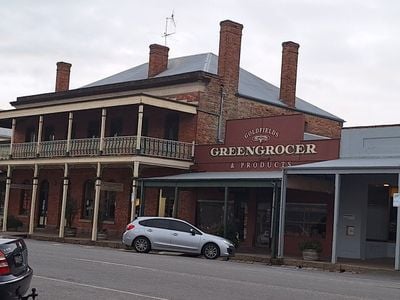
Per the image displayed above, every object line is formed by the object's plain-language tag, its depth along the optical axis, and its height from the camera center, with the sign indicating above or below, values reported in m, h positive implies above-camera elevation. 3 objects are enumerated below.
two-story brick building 29.75 +3.65
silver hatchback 23.81 -0.81
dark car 7.96 -0.80
